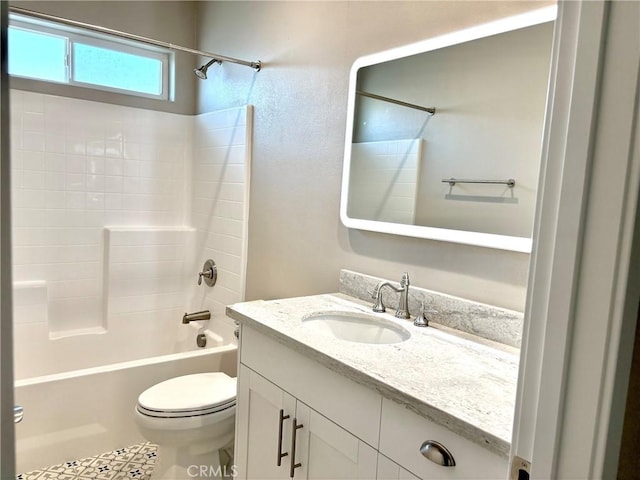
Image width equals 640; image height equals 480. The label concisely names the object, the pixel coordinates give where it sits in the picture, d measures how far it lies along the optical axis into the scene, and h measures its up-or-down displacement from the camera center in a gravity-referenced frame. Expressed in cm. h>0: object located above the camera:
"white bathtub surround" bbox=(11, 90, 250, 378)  258 -16
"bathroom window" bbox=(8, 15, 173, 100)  258 +72
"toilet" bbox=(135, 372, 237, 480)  185 -94
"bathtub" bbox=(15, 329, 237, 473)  207 -105
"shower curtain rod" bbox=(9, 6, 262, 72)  196 +68
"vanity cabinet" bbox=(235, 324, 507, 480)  98 -59
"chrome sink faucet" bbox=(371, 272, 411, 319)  162 -34
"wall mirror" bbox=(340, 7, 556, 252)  134 +22
